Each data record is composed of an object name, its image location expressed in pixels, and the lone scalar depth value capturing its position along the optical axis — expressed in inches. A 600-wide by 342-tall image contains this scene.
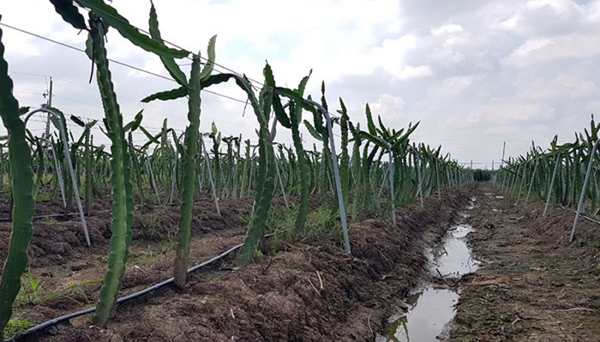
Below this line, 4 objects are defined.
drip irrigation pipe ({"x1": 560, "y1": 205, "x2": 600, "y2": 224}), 356.5
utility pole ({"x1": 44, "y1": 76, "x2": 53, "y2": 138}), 833.8
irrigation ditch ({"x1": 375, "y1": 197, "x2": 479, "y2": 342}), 154.7
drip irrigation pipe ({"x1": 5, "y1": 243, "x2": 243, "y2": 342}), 85.7
